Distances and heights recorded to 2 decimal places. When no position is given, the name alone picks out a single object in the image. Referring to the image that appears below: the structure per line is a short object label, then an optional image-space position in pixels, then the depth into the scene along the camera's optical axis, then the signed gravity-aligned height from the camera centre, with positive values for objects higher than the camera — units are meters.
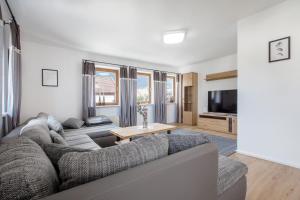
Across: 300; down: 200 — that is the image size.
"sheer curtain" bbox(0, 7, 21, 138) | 2.10 +0.32
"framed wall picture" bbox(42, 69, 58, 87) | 3.36 +0.50
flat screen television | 4.31 -0.05
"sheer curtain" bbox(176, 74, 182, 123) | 6.02 +0.03
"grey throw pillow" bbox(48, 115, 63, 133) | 2.31 -0.43
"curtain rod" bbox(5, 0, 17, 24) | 2.05 +1.33
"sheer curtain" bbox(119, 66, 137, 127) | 4.49 +0.09
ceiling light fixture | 2.82 +1.26
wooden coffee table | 2.54 -0.61
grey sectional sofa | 0.57 -0.40
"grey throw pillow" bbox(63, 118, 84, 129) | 3.18 -0.55
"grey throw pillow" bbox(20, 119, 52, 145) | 1.10 -0.29
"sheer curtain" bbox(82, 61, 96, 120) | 3.82 +0.23
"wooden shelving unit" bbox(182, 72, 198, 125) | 5.51 +0.05
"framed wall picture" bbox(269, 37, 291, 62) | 2.20 +0.79
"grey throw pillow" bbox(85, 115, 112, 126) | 3.47 -0.54
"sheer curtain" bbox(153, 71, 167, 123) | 5.34 +0.08
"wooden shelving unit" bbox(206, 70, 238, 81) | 4.38 +0.77
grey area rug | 2.86 -1.01
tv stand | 4.08 -0.70
